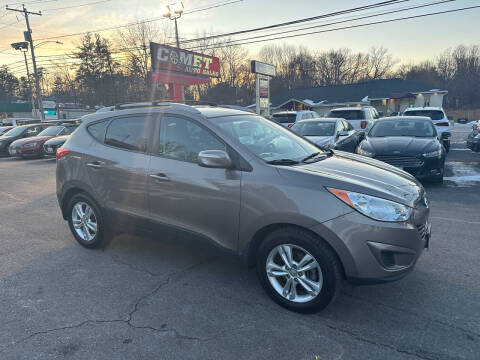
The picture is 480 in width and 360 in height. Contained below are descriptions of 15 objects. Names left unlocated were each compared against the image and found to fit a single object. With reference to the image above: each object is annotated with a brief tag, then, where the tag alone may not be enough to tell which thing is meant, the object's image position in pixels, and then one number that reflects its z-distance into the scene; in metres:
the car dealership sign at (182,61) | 18.94
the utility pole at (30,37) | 28.95
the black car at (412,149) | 6.94
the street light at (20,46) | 30.83
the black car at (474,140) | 9.20
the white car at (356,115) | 14.89
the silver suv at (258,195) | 2.56
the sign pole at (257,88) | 20.17
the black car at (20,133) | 16.92
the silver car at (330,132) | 9.54
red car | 14.90
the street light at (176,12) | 23.98
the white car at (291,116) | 15.43
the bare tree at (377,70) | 71.31
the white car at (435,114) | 13.04
